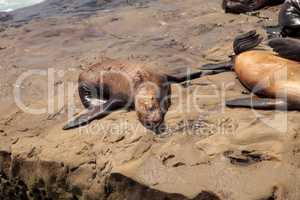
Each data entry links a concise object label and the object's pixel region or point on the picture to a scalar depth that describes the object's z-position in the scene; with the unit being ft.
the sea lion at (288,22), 21.53
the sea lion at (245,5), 27.17
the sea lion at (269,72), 14.70
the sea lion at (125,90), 15.51
